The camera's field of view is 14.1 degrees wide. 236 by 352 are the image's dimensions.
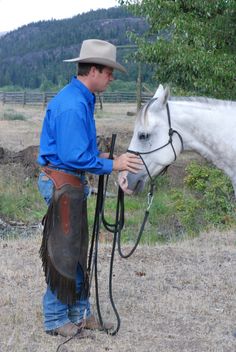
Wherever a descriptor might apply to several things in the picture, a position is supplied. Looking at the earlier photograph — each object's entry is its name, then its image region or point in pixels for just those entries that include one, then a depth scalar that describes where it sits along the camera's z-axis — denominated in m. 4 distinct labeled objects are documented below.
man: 6.77
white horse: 7.34
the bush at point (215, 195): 16.96
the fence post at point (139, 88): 34.87
